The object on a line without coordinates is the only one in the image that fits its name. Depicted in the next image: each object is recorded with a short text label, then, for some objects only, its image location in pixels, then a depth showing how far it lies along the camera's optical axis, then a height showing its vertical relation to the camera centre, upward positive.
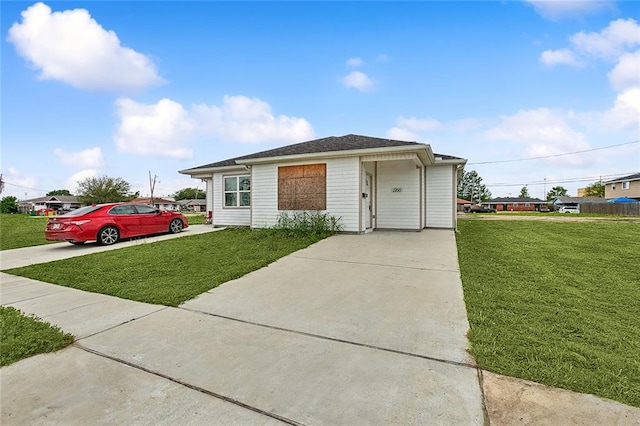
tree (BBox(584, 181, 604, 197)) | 66.78 +4.48
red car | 9.24 -0.39
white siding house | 10.17 +1.02
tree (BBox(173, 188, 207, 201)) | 105.69 +6.28
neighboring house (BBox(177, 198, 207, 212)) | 79.12 +1.41
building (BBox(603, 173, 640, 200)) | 35.84 +2.84
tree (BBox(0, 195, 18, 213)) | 53.06 +1.33
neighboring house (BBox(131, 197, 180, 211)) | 79.24 +2.23
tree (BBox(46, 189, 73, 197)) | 91.56 +6.27
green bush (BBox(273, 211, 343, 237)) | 10.23 -0.48
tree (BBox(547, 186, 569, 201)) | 86.81 +5.12
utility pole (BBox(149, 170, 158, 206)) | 52.70 +5.13
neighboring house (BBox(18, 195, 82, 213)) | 73.81 +2.26
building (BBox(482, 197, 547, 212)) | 70.06 +1.32
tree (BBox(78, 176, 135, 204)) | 53.79 +4.04
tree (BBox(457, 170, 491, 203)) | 84.81 +6.18
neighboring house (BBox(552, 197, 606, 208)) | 55.03 +1.64
